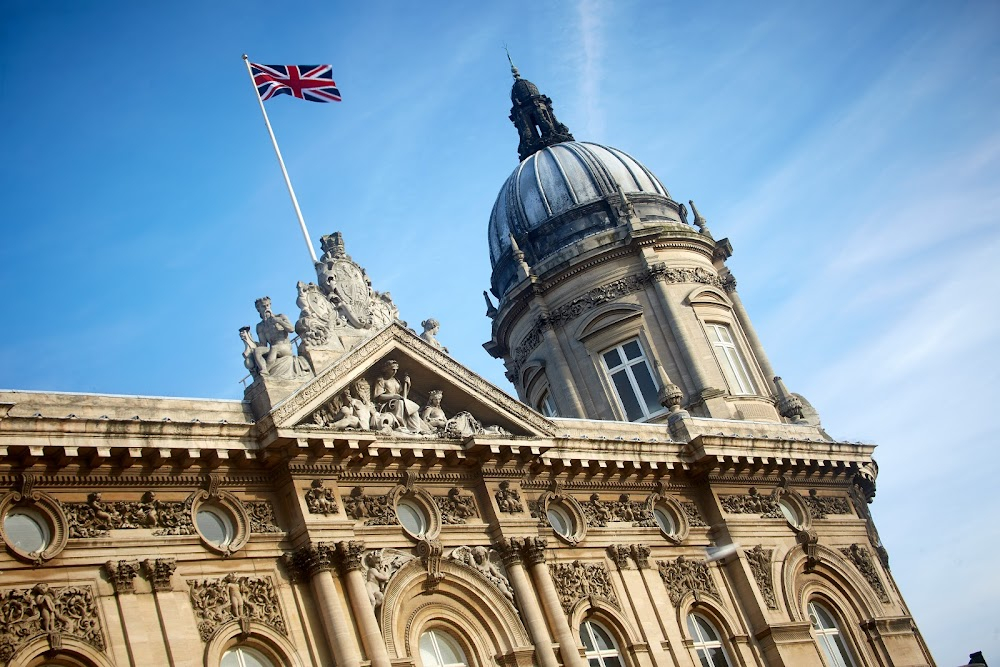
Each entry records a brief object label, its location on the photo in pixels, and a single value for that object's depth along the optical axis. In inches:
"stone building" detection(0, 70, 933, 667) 854.5
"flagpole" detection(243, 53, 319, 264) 1136.8
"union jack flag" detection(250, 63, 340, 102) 1203.9
